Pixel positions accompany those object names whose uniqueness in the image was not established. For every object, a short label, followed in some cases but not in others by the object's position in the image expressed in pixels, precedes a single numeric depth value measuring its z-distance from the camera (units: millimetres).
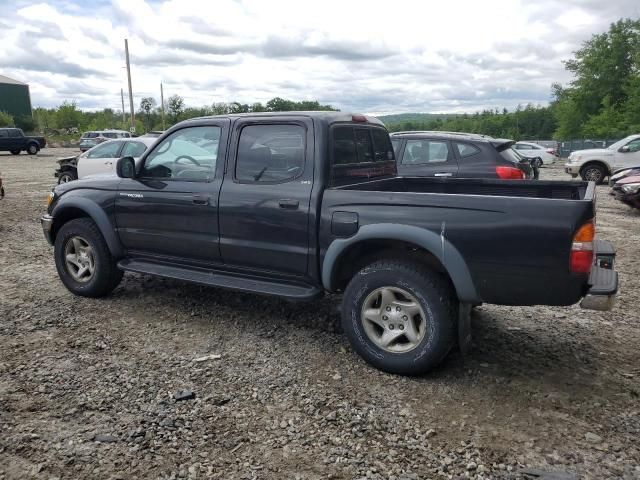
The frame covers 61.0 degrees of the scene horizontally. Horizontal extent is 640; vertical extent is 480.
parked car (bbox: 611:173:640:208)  10914
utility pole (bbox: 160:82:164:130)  63144
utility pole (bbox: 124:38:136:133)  40966
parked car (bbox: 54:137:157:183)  12422
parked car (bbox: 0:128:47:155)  32562
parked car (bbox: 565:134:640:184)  16953
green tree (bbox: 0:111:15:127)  53969
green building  66750
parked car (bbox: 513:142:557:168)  28216
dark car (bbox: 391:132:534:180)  8430
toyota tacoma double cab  3369
